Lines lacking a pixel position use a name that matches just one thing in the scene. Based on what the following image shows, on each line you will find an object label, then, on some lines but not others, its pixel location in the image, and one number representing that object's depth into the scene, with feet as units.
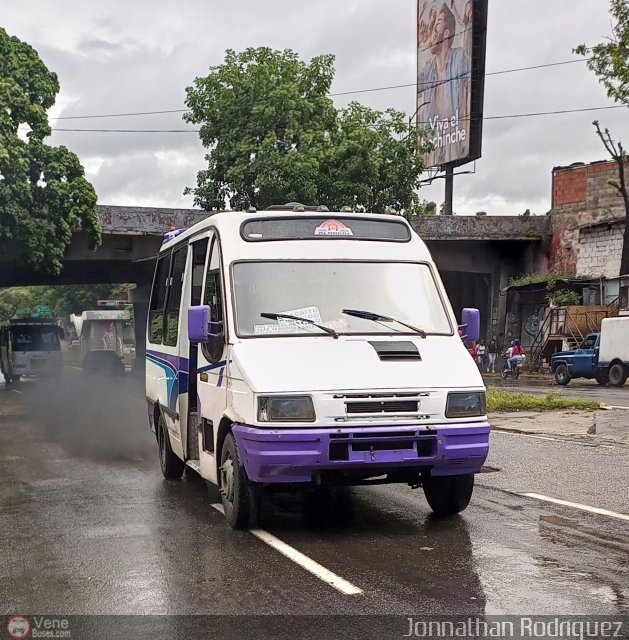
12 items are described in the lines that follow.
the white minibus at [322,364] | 21.47
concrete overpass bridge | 109.19
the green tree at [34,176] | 88.43
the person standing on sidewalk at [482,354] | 141.49
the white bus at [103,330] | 211.20
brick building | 124.26
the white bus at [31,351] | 114.01
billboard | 132.46
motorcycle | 117.08
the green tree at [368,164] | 101.30
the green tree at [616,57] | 97.91
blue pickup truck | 98.02
